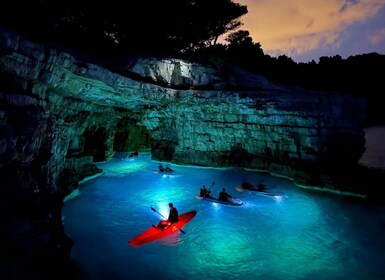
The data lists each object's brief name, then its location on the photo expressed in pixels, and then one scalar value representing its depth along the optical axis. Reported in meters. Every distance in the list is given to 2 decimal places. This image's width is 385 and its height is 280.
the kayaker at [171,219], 10.29
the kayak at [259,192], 14.19
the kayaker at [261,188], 14.67
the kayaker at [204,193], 13.86
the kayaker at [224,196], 13.02
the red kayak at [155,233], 9.25
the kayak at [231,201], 12.84
